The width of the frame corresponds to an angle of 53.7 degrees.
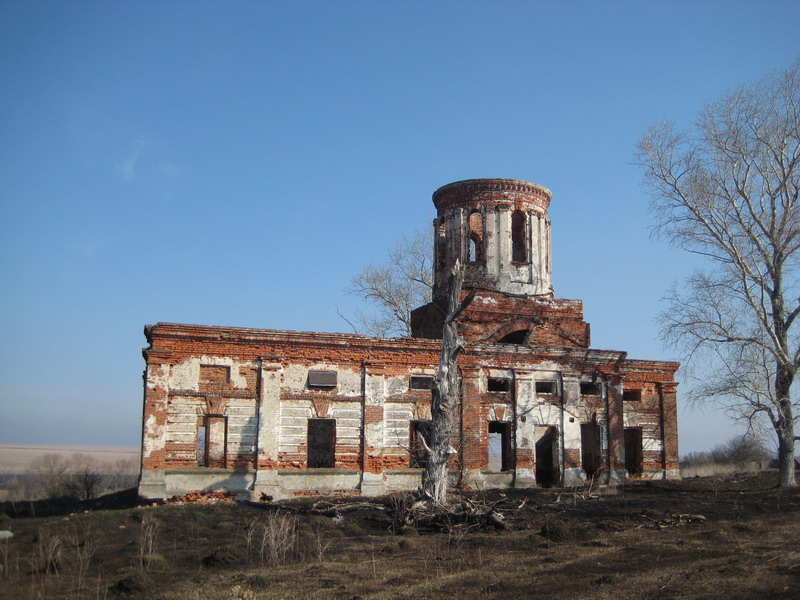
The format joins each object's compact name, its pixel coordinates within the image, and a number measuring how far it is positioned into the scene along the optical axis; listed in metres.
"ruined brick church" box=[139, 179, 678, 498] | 19.67
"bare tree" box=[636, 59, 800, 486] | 21.02
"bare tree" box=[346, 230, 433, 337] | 32.94
